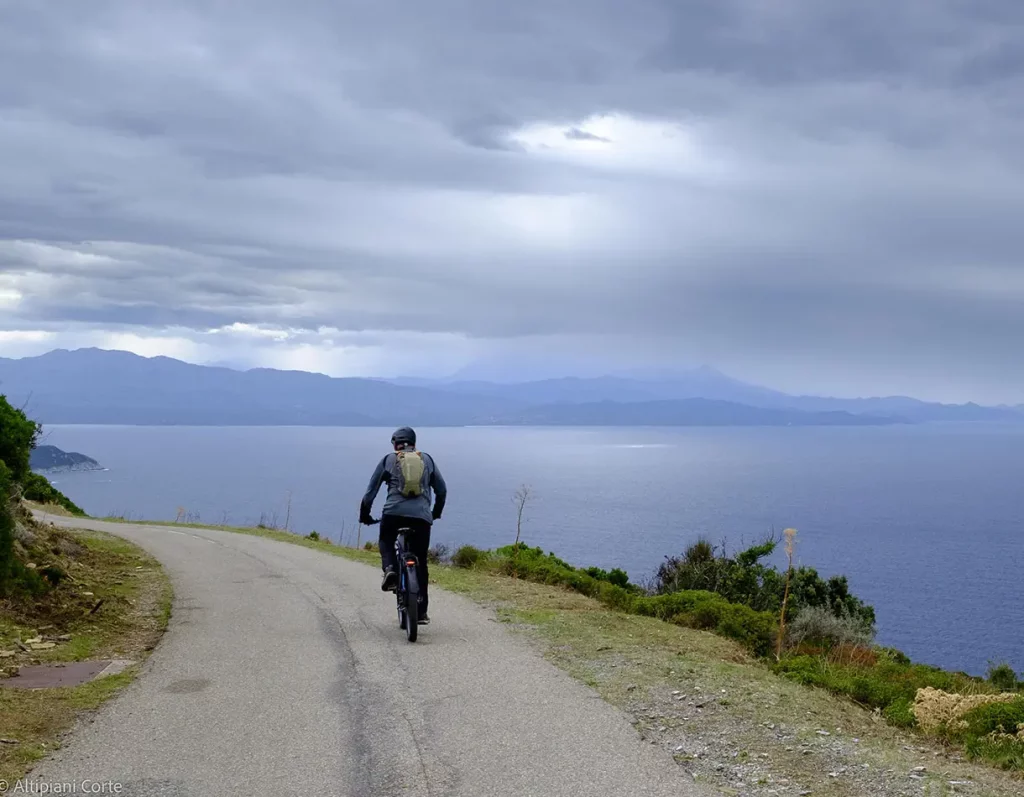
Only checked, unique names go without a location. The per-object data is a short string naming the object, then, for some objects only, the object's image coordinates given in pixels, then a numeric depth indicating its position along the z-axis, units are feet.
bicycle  30.60
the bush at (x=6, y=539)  35.70
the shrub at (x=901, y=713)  23.12
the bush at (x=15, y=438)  49.03
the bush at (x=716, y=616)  38.47
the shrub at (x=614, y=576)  65.67
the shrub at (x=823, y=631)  49.73
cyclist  31.94
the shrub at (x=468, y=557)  60.48
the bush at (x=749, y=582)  73.31
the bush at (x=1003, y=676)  48.41
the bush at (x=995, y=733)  19.38
